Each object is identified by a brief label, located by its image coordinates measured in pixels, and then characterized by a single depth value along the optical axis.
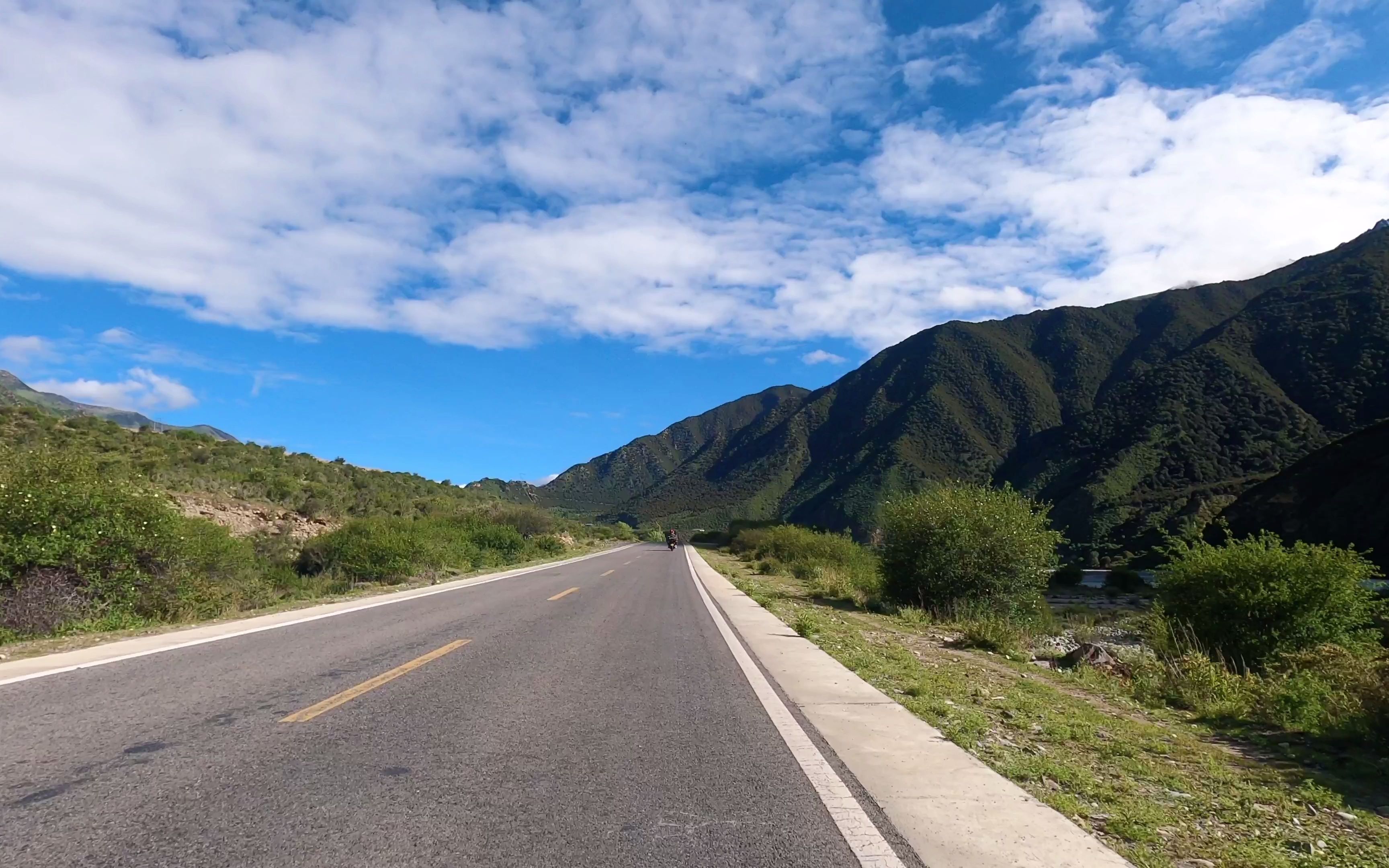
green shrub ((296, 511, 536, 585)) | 25.47
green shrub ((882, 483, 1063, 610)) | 18.41
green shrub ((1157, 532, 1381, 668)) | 12.82
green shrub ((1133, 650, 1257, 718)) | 8.54
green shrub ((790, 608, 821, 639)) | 12.72
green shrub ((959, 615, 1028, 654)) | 13.49
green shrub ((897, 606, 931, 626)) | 17.05
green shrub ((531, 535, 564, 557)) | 51.38
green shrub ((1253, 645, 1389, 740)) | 7.05
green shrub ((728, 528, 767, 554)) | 58.54
